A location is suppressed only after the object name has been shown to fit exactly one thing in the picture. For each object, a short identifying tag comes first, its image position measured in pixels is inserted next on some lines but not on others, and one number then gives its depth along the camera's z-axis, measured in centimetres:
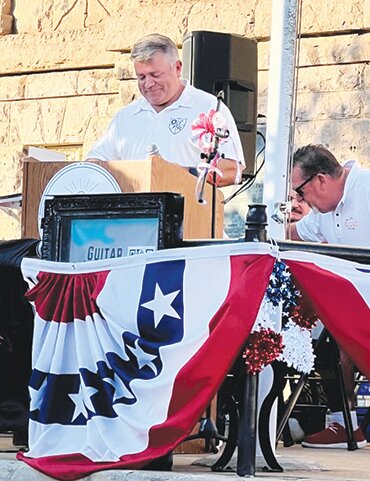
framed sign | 916
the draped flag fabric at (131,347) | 860
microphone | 1036
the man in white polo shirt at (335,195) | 1190
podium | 991
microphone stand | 1012
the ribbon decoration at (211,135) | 1015
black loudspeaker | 1558
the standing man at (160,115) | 1148
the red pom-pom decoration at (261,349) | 858
